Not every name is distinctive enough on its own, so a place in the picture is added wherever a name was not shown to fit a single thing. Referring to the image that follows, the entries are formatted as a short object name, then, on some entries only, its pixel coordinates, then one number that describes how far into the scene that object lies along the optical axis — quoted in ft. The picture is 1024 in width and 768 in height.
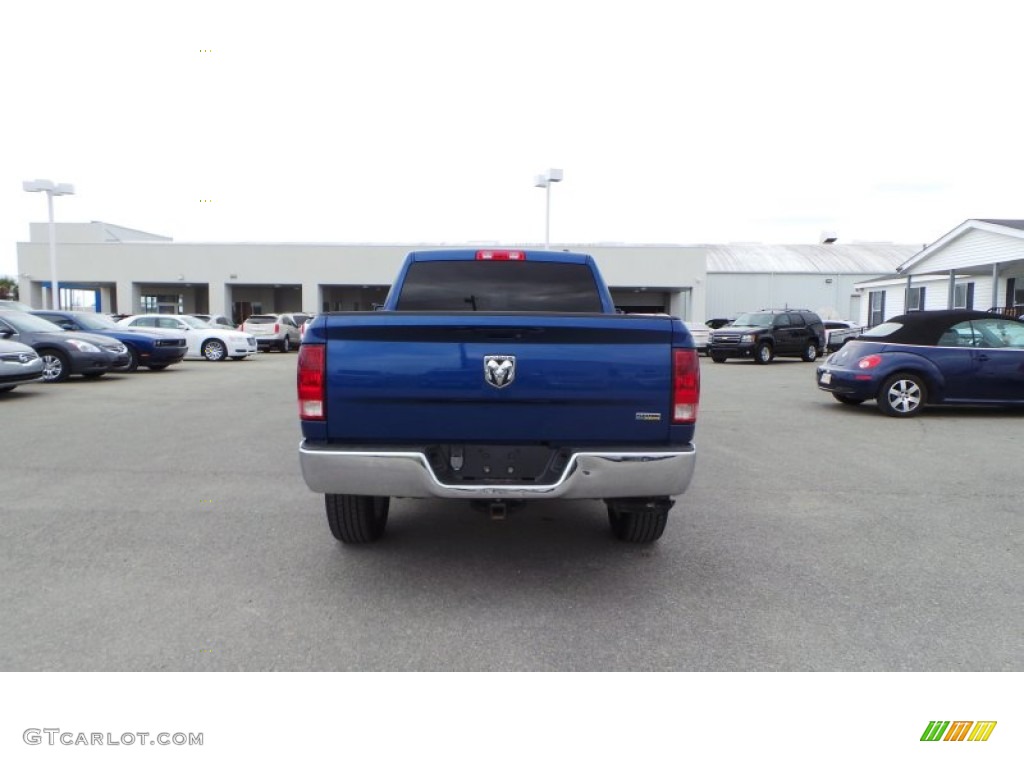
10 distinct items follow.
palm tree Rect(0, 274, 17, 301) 198.90
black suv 84.43
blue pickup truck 12.47
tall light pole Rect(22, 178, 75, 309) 101.71
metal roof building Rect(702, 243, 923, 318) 165.27
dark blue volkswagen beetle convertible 36.17
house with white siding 76.89
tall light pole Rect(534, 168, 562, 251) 87.76
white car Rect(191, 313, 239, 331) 95.35
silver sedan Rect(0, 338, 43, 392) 40.32
